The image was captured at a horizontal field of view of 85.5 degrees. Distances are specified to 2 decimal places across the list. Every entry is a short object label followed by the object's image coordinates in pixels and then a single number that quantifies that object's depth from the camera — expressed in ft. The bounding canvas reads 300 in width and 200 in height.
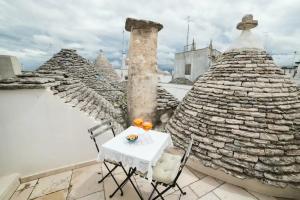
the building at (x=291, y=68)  52.05
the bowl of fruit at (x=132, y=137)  9.99
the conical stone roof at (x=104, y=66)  54.32
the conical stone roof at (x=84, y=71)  28.53
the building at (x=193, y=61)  51.32
